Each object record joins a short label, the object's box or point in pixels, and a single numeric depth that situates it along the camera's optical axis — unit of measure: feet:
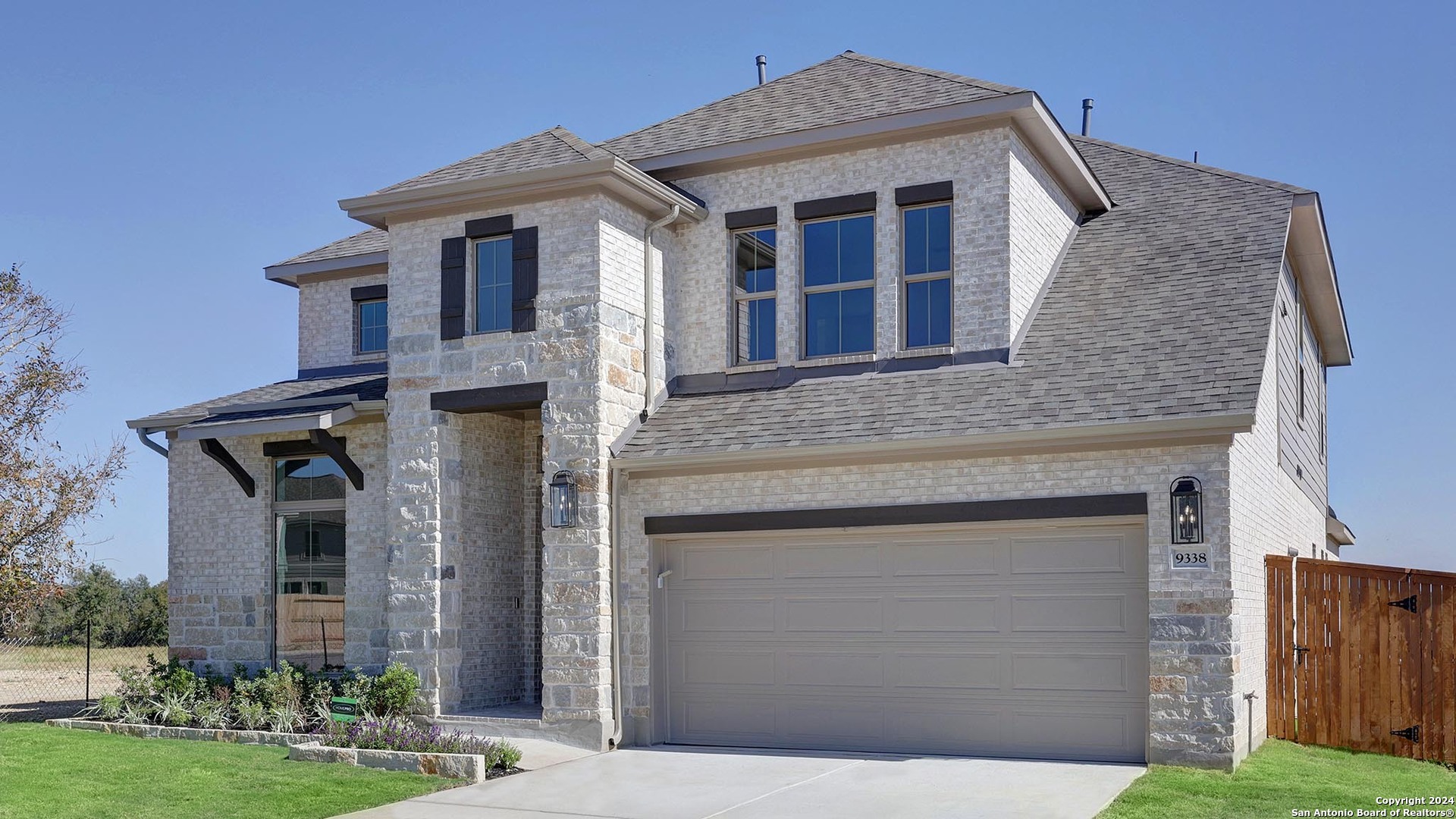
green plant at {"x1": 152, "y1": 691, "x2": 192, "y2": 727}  49.80
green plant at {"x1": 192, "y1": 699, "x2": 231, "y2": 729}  49.03
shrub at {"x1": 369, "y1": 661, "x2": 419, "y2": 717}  48.06
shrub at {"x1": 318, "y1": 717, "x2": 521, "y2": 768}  41.50
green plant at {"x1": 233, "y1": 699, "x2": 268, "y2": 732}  48.80
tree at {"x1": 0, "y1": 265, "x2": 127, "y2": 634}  61.77
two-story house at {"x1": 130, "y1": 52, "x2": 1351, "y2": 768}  41.75
